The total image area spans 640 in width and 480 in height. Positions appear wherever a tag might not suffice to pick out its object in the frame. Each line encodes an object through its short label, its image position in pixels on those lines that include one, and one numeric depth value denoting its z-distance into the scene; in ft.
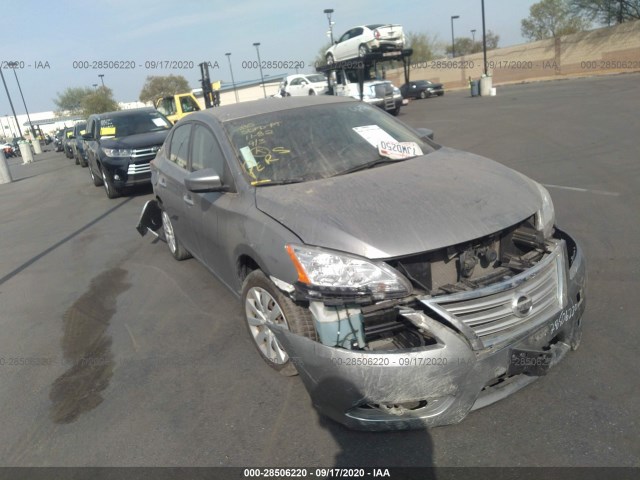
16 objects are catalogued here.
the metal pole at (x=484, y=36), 93.57
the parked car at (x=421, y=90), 105.70
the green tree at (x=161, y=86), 213.05
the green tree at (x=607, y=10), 122.42
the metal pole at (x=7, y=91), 104.26
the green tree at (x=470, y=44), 262.59
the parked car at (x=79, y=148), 60.15
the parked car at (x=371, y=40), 70.69
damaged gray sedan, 7.97
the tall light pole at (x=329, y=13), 90.88
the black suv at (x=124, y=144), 33.63
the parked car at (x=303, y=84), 87.10
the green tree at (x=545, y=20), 164.31
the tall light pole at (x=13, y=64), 97.80
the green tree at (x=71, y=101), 252.01
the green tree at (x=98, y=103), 161.58
